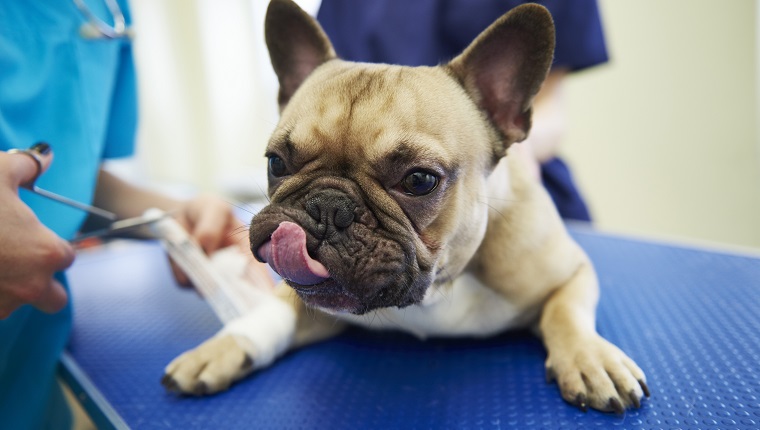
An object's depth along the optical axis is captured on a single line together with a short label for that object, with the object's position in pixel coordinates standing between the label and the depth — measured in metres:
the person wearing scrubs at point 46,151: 0.76
